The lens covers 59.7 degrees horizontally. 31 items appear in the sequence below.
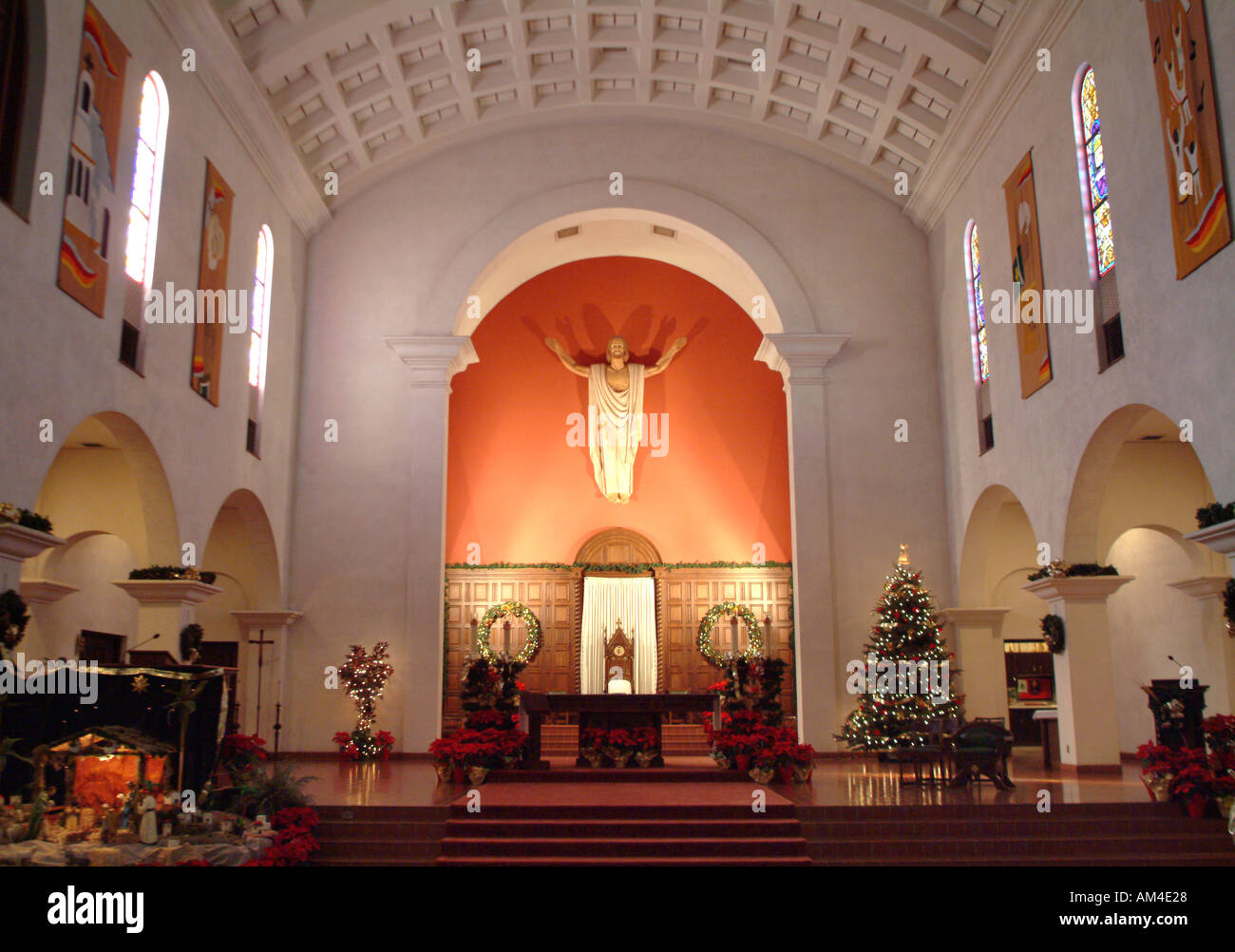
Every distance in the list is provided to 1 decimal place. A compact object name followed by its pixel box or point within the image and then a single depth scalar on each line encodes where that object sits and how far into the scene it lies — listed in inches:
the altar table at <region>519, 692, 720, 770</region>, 610.2
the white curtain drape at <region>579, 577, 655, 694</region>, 878.4
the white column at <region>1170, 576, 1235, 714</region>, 692.1
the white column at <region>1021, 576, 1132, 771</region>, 590.9
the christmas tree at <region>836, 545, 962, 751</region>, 683.4
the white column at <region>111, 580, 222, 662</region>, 575.2
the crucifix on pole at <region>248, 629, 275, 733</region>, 673.6
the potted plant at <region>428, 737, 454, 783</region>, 563.2
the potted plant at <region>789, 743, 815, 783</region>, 562.3
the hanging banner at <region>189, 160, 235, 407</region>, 620.1
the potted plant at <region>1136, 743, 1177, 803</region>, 465.7
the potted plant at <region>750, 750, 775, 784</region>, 567.5
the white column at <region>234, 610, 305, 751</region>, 746.2
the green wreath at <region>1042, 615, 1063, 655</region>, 600.7
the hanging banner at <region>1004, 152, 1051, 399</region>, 611.8
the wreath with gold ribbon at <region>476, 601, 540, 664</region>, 866.1
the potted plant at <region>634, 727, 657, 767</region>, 625.0
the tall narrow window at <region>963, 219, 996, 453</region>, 717.3
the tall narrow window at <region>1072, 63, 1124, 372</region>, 531.5
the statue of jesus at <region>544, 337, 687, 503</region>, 937.5
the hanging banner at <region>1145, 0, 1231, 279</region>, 427.2
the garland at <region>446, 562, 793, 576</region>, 898.9
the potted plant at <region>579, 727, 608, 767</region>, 627.5
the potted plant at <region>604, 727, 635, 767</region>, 622.8
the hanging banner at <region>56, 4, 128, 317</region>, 470.9
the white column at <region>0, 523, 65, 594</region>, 399.5
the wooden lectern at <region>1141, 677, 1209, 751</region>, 477.7
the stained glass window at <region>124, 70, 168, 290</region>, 546.3
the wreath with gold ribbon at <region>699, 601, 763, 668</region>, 868.6
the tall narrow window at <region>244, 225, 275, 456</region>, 721.0
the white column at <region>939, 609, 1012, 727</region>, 748.6
